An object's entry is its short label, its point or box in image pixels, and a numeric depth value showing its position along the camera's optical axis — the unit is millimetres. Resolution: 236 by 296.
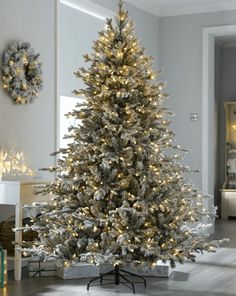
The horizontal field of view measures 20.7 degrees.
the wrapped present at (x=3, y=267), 5195
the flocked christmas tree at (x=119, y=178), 5004
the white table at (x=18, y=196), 5488
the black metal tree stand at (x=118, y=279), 5211
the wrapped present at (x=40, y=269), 5684
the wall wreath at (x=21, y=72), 5984
